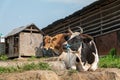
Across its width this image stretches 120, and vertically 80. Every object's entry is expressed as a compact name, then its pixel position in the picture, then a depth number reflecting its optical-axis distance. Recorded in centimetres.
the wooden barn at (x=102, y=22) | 1308
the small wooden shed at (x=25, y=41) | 1399
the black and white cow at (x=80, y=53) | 852
